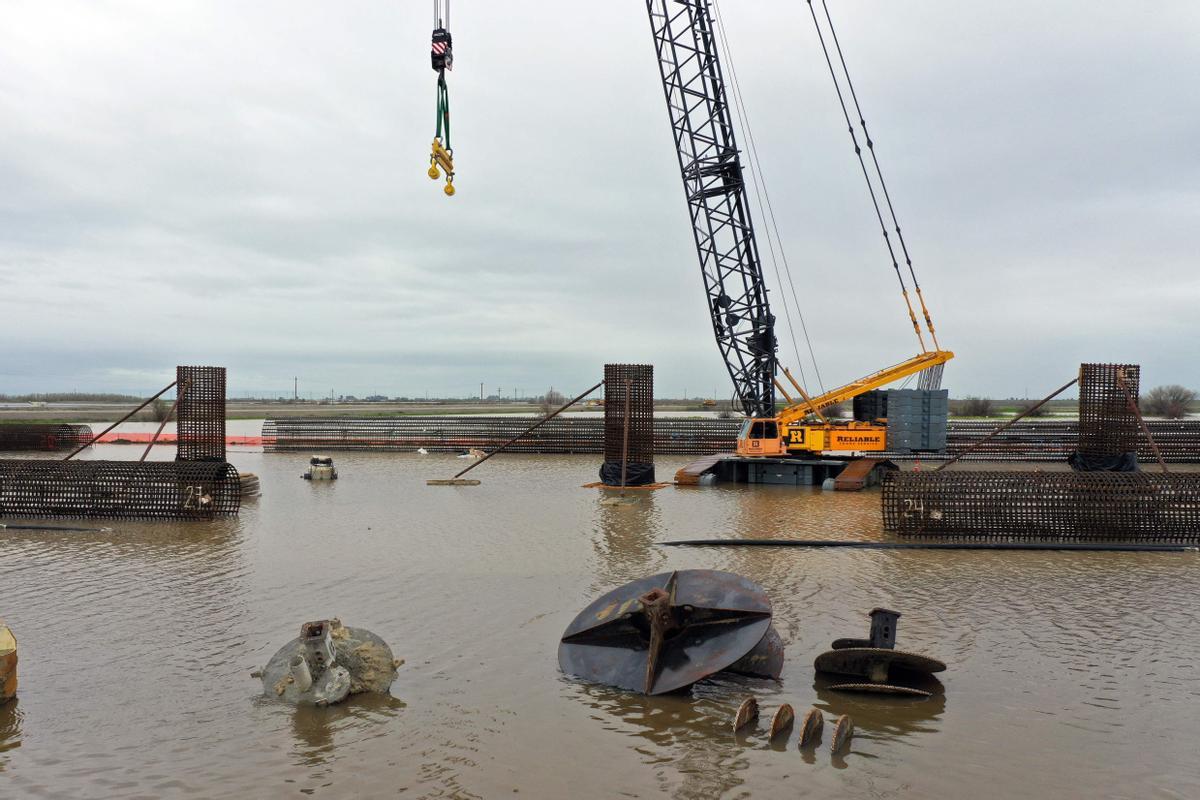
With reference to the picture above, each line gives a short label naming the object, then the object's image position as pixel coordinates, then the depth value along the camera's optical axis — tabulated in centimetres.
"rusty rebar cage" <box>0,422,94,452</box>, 3550
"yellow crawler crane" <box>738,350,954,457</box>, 2492
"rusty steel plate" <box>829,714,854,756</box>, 595
